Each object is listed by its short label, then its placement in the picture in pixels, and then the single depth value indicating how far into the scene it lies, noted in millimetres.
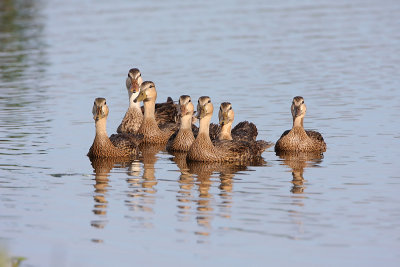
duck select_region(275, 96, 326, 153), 20875
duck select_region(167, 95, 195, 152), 21234
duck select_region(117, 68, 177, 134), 23875
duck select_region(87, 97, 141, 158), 20438
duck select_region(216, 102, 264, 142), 20859
